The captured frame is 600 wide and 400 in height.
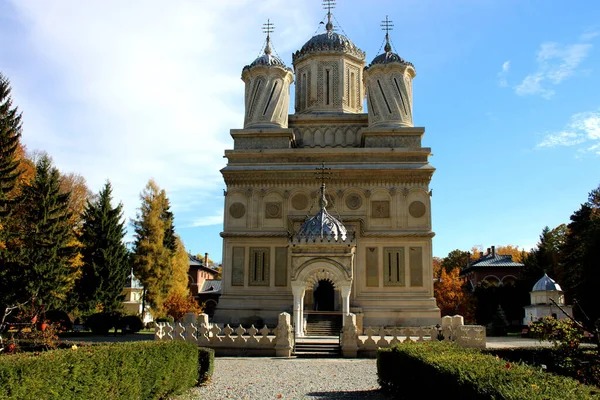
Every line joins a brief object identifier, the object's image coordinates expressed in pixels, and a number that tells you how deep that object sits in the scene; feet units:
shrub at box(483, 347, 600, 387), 28.45
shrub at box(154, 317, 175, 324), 108.96
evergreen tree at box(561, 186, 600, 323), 94.22
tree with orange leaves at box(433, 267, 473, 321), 148.05
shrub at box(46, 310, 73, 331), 91.36
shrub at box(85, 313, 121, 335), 93.56
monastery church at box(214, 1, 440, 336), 88.99
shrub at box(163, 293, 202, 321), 117.80
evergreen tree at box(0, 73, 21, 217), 81.56
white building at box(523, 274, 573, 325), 108.06
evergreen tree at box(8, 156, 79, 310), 81.61
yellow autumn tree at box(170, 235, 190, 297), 116.06
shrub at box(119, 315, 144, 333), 96.78
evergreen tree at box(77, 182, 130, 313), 99.96
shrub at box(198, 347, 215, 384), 40.22
